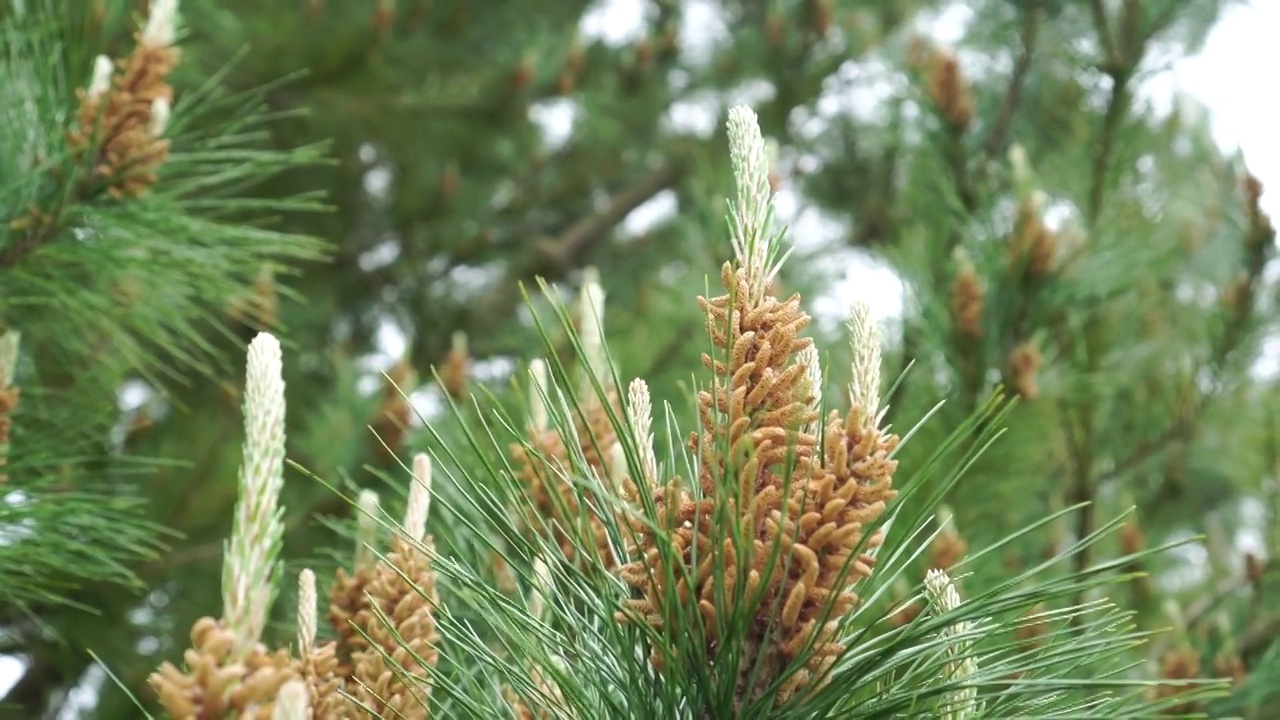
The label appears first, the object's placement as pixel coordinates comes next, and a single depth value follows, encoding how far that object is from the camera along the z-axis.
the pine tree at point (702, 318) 0.96
